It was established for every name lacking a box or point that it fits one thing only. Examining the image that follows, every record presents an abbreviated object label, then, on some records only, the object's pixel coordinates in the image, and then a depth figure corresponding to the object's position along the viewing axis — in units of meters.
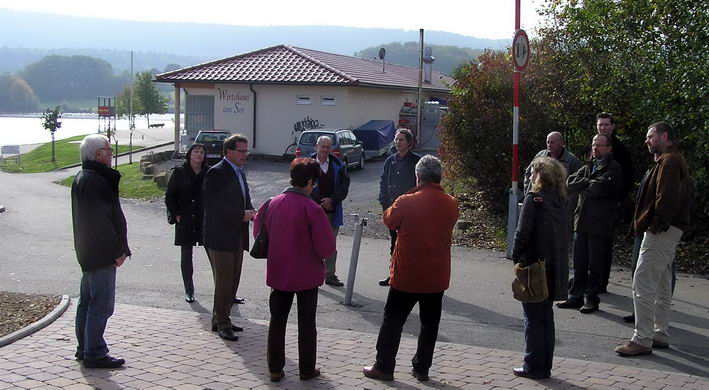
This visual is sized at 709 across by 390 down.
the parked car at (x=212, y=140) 27.45
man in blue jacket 9.84
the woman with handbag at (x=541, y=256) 6.31
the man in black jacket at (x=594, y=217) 8.67
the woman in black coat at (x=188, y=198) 8.93
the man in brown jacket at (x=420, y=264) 6.05
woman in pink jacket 6.11
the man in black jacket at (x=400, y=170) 9.64
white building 30.94
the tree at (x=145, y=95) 64.56
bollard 9.06
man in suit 7.49
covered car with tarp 29.69
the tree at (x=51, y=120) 43.16
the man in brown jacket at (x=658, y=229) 6.93
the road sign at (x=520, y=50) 11.46
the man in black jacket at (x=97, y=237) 6.26
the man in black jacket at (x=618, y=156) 8.70
